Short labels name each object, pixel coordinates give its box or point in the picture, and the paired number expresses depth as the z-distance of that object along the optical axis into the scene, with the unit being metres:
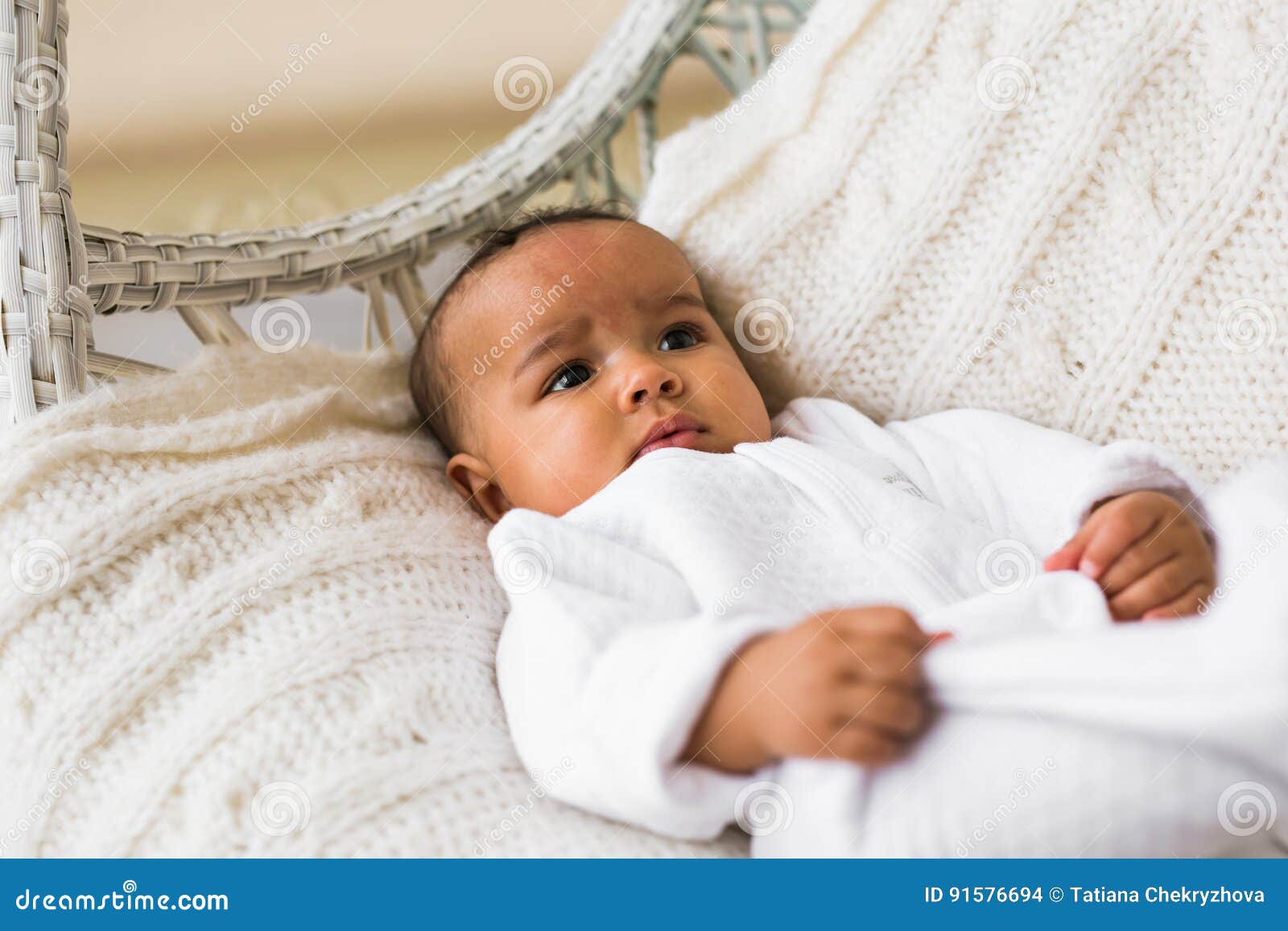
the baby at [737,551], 0.92
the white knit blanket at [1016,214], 1.04
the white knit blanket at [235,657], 0.94
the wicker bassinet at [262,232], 0.99
